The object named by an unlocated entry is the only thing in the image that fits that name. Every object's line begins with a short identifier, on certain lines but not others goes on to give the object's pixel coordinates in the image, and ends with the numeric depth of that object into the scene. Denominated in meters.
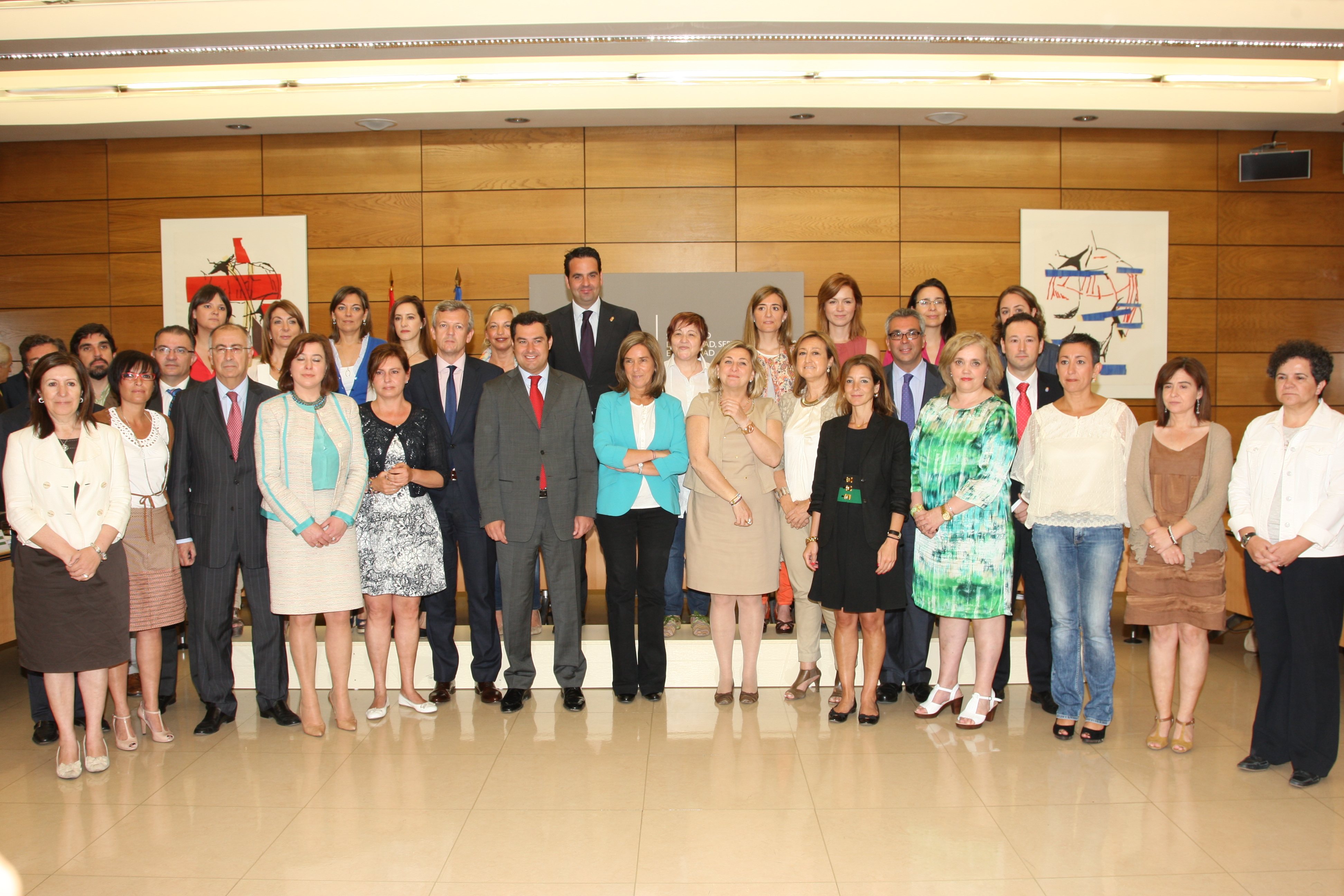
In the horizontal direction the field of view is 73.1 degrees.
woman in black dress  4.07
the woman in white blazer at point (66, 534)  3.65
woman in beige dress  4.30
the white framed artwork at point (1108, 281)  7.78
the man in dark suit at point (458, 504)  4.48
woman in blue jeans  3.89
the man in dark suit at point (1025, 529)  4.30
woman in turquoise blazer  4.36
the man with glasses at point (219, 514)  4.13
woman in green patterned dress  3.98
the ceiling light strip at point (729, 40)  5.67
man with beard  4.60
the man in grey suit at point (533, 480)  4.33
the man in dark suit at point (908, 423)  4.52
